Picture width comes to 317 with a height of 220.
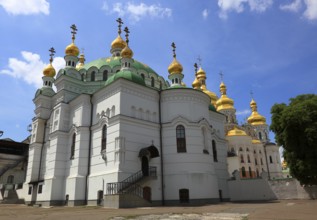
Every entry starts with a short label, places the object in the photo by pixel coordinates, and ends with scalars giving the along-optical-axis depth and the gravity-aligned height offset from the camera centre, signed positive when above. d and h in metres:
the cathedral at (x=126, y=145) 20.11 +3.84
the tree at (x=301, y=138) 19.83 +3.72
